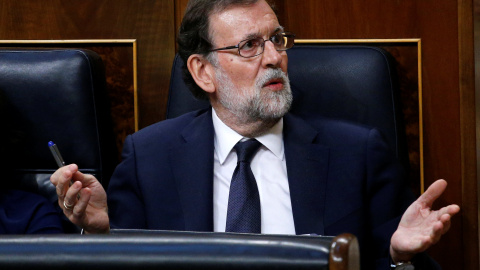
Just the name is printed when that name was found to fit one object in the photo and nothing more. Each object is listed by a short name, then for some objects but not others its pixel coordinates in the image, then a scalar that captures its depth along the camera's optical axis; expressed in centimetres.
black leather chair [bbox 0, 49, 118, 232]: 683
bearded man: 662
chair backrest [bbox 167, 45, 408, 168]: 675
